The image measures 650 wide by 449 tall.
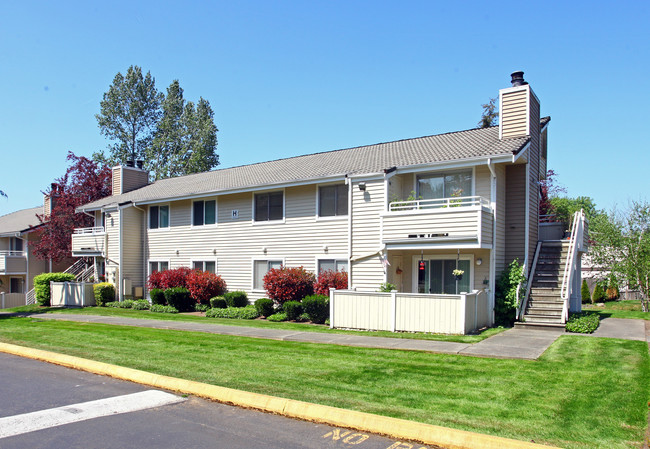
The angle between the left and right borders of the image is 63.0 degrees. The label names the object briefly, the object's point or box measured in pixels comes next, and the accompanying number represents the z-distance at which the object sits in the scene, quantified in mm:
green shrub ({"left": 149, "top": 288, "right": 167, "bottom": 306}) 24172
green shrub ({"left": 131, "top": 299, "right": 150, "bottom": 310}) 24750
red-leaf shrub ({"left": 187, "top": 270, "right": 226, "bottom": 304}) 22422
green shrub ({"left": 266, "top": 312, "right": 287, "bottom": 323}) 18922
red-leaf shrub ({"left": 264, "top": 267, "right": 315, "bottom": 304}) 19266
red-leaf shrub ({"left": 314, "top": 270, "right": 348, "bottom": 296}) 18625
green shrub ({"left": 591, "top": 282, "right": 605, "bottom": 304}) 26391
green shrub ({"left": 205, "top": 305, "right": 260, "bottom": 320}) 19875
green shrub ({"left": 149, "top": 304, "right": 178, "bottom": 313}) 22939
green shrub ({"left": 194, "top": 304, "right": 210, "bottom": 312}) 22594
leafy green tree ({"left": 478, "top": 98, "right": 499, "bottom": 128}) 39250
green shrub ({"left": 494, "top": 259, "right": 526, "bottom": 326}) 16156
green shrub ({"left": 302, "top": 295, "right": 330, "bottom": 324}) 17609
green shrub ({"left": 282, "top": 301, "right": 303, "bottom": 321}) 18467
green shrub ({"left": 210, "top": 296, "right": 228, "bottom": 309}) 21844
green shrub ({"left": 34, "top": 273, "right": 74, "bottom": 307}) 29516
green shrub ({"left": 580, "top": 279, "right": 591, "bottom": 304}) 26703
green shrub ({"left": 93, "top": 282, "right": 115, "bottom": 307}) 26969
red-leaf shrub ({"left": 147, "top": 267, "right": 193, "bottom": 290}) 23812
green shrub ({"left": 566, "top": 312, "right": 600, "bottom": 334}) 14273
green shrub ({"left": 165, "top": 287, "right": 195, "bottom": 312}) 22906
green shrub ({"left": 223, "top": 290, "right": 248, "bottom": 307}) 21469
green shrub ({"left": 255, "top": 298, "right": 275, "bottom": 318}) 19578
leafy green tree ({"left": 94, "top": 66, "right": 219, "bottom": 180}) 50500
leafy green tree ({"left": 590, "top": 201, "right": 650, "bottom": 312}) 21859
